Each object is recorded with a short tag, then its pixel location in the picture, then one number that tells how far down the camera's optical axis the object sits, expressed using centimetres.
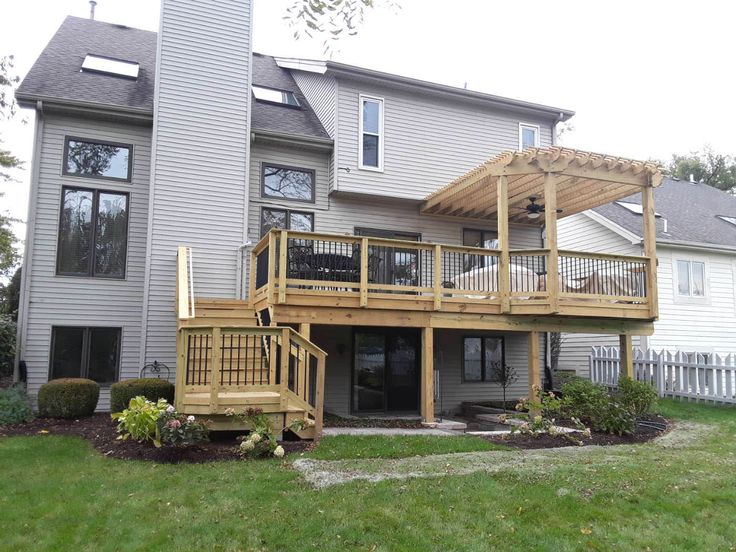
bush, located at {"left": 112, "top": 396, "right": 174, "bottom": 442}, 686
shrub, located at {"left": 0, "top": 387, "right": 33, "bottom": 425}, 869
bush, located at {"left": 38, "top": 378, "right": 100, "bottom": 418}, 891
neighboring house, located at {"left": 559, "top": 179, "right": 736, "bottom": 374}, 1590
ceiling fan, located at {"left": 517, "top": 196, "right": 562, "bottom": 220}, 1123
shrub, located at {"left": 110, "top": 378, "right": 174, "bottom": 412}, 848
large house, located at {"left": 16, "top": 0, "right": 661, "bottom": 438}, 976
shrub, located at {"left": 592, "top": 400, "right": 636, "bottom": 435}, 853
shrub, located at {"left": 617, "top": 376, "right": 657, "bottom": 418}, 948
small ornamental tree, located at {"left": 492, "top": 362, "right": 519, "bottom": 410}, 1237
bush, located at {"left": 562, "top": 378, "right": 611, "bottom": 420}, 880
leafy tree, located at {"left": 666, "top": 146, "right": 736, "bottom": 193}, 3497
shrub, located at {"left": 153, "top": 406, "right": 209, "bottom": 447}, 632
